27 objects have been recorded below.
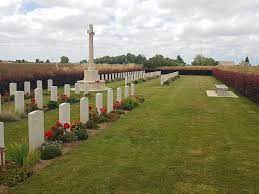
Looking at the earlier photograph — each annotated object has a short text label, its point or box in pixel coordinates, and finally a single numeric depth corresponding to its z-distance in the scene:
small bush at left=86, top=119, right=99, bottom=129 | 6.45
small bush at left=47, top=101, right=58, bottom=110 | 8.98
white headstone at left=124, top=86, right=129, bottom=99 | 10.80
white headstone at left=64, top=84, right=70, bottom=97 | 11.16
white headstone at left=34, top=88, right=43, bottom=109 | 8.64
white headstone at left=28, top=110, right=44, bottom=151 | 4.52
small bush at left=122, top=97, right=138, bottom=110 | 9.06
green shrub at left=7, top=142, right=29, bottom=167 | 4.08
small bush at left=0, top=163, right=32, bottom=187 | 3.61
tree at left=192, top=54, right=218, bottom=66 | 62.51
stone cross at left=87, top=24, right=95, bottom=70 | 14.75
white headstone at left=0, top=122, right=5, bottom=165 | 3.90
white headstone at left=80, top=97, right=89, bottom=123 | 6.40
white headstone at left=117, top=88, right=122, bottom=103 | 9.57
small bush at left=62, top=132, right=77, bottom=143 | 5.34
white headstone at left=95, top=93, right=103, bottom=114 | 7.43
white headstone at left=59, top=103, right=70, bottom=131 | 5.40
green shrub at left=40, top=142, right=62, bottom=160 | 4.56
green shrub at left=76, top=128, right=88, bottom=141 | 5.57
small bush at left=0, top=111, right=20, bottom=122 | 7.02
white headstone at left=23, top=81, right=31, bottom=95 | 11.58
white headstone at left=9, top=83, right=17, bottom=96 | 10.78
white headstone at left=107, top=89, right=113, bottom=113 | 8.06
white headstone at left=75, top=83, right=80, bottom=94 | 12.90
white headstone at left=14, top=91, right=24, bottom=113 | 7.68
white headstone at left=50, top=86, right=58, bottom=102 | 9.70
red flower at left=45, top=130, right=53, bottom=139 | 5.05
